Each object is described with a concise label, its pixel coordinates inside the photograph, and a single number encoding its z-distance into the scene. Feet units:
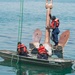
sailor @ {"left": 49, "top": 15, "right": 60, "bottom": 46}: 97.66
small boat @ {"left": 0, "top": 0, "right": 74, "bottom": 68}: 88.58
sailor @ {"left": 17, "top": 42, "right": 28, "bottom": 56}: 91.96
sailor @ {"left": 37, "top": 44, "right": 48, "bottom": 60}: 90.17
